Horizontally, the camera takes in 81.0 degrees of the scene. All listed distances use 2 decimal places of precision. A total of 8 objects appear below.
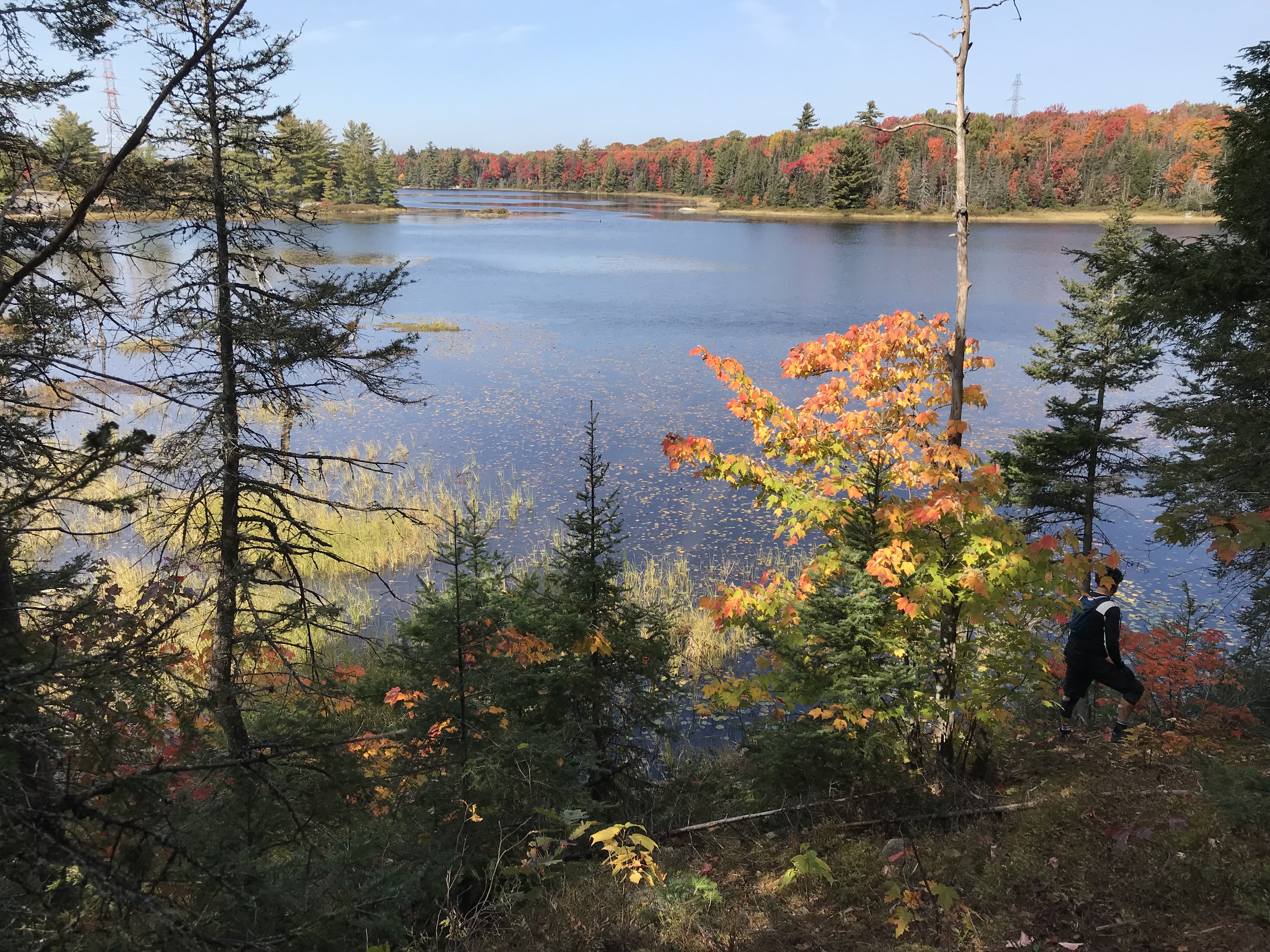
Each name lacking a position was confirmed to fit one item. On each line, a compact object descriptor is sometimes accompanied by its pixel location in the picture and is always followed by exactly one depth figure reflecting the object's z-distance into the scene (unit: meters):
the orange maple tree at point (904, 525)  5.73
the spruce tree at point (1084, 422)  13.44
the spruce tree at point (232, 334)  7.18
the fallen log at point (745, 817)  6.27
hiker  6.94
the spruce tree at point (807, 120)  139.12
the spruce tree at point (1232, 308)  7.80
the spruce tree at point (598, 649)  7.41
